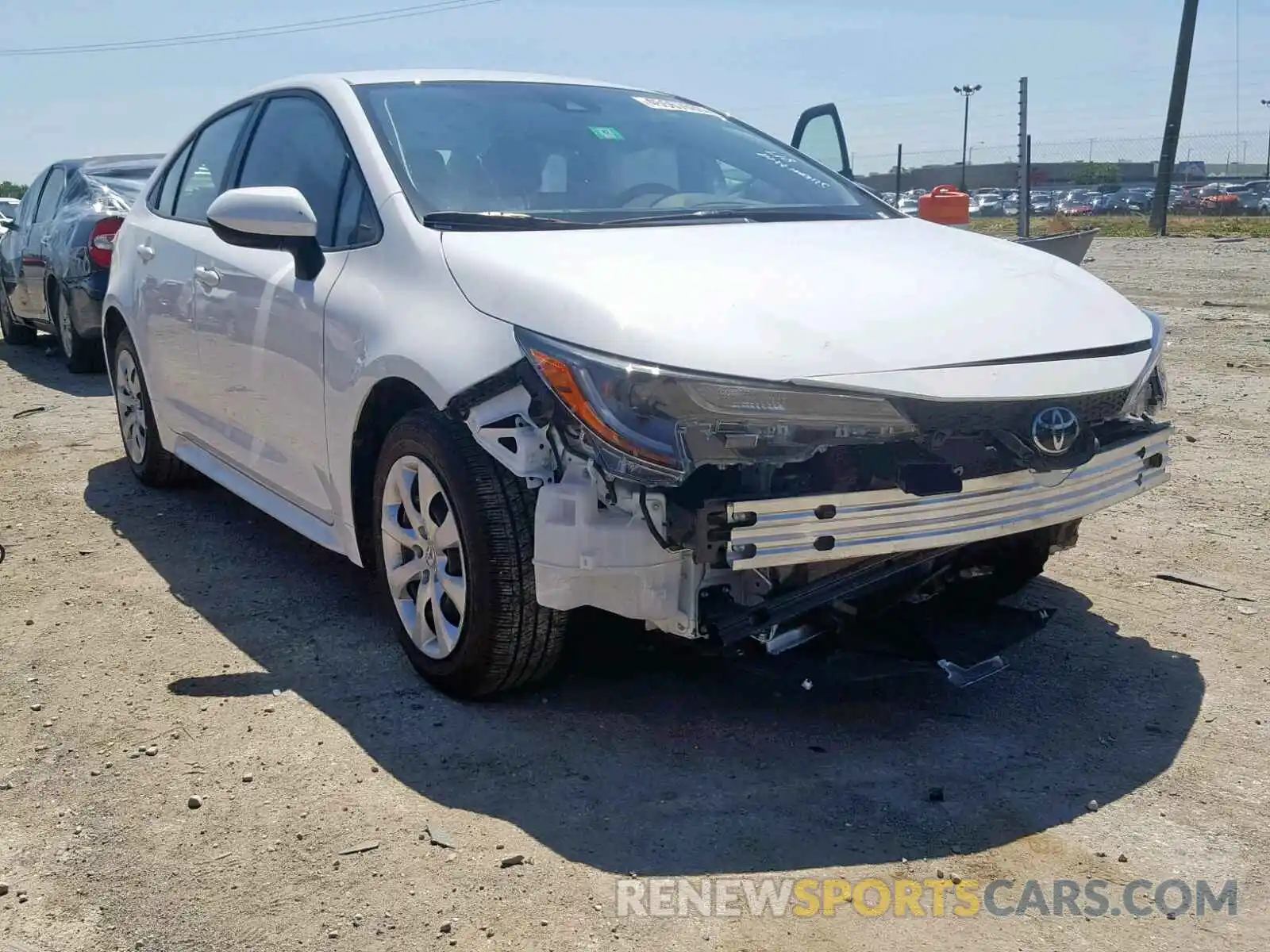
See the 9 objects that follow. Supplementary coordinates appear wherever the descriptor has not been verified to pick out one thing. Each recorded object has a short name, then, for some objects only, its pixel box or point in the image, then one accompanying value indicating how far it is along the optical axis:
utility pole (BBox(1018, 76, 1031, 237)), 11.20
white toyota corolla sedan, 2.88
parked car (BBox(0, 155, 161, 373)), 9.18
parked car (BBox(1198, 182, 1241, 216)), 33.75
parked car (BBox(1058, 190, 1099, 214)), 37.18
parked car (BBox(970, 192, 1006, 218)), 41.75
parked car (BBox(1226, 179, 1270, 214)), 33.58
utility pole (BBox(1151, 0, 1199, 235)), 22.97
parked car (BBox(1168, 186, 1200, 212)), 34.28
